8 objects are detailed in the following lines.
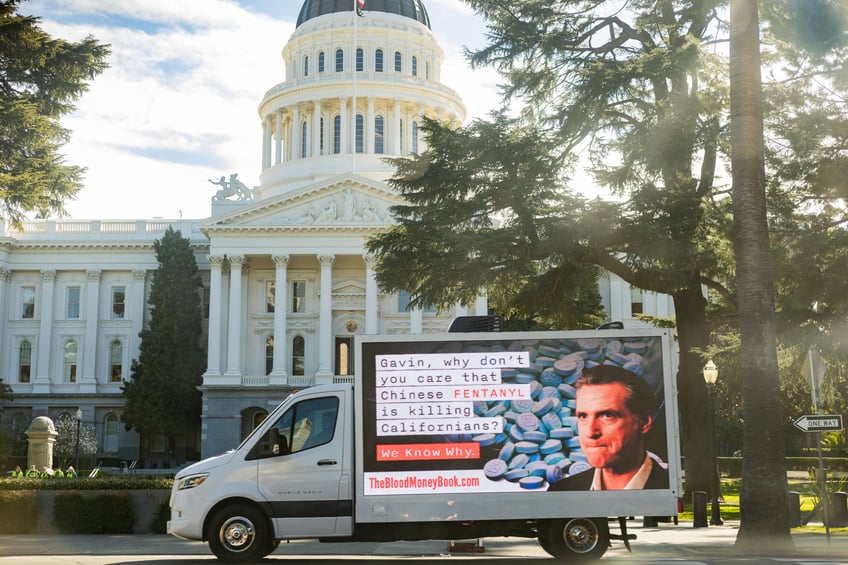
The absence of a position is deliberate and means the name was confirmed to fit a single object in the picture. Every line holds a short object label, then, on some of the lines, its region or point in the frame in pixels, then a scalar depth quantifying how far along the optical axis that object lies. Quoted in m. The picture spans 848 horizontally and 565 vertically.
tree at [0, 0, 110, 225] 25.67
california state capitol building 64.06
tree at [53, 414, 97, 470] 56.94
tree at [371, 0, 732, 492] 23.86
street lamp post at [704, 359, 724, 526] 22.27
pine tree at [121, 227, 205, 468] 63.88
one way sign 16.55
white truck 14.03
